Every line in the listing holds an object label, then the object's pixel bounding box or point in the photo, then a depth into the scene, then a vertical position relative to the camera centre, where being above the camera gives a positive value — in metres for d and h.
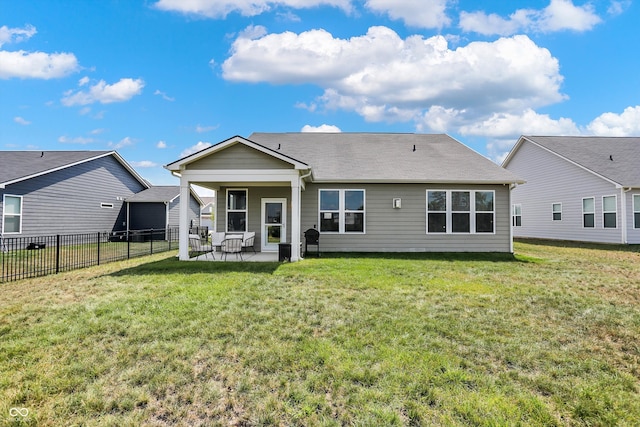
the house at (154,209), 21.05 +0.79
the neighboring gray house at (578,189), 15.13 +1.63
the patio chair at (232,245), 10.39 -0.77
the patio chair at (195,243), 10.38 -0.71
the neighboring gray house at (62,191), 14.77 +1.58
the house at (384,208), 12.32 +0.45
